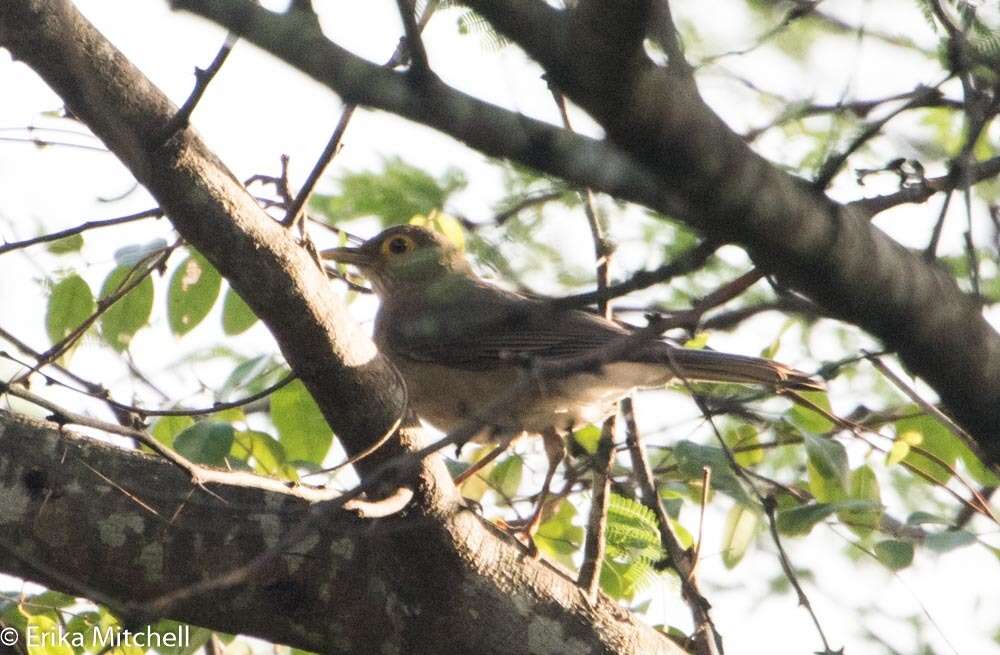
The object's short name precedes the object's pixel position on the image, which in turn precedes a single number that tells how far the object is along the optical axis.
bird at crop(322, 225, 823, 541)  10.37
